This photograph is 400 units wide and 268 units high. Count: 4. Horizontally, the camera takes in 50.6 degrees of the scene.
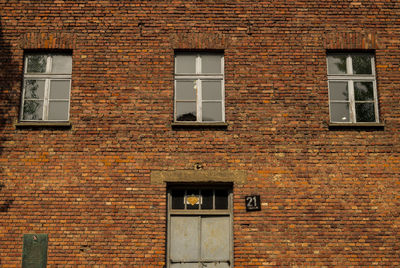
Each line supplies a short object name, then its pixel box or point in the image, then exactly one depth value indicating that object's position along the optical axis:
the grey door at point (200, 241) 8.84
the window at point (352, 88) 9.48
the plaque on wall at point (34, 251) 8.55
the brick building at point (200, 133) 8.69
